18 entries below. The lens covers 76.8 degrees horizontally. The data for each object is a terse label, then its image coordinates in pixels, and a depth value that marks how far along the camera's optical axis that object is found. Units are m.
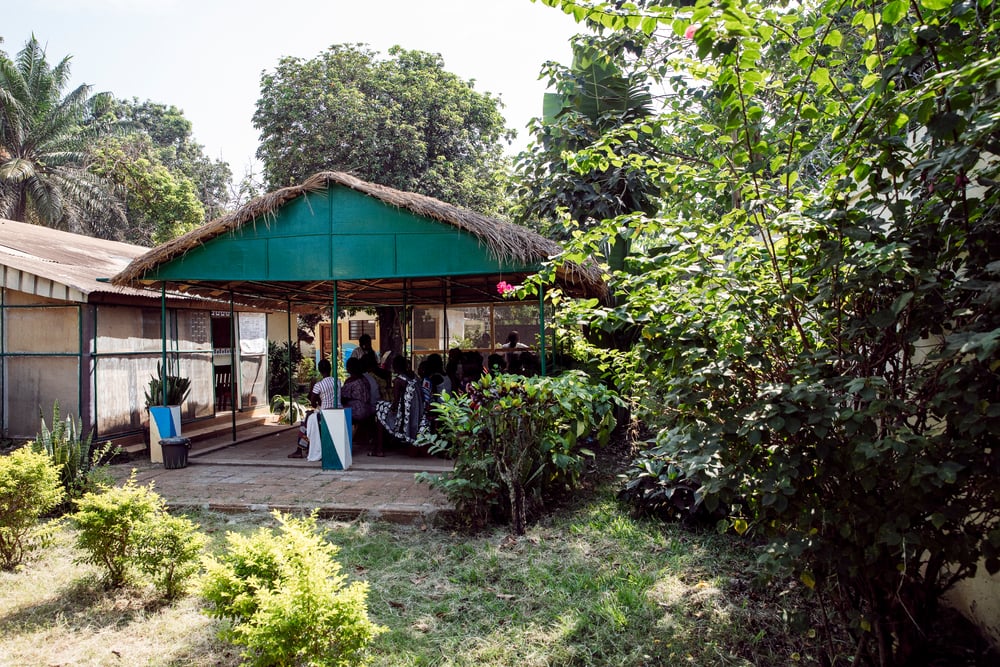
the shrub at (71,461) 6.14
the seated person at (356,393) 8.66
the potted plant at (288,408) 12.63
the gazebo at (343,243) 7.31
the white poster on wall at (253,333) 12.67
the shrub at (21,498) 4.73
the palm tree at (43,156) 23.72
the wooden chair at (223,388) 12.27
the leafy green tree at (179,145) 36.12
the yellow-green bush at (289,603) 2.70
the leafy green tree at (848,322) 2.29
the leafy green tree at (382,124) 18.81
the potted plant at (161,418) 8.30
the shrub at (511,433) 5.35
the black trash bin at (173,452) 8.09
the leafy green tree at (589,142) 9.76
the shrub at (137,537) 4.12
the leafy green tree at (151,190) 23.30
